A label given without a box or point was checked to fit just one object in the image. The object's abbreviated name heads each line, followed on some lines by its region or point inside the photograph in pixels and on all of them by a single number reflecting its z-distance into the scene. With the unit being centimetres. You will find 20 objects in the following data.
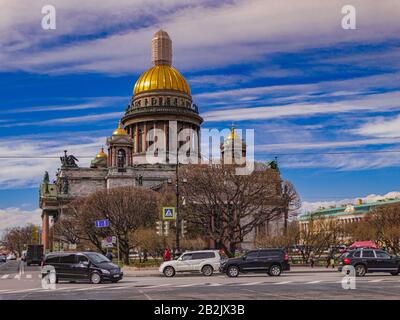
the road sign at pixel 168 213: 4816
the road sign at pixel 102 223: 5047
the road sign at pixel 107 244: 4991
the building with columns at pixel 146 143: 11144
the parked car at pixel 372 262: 3775
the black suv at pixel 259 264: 3853
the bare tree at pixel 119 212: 6888
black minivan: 3456
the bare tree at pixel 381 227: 7144
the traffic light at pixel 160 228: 4659
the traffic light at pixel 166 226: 4926
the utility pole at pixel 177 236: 4878
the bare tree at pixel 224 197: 5966
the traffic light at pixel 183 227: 4808
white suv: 4106
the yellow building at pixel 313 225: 5606
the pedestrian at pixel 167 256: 4790
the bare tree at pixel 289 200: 6631
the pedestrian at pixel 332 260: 5044
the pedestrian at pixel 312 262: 4879
